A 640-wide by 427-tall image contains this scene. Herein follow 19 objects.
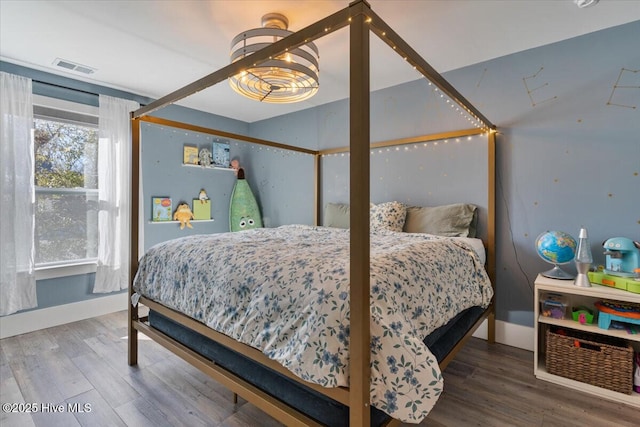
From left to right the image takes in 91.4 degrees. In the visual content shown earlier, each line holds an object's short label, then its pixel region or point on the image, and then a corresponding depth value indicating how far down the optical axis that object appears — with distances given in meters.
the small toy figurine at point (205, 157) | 3.91
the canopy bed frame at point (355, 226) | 0.96
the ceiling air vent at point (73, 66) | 2.61
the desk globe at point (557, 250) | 2.00
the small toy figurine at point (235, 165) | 4.25
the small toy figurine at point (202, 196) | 3.93
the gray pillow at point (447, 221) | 2.49
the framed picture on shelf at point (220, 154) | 4.07
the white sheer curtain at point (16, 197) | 2.51
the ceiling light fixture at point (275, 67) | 1.82
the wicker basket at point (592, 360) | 1.72
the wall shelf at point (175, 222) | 3.53
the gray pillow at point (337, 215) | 3.20
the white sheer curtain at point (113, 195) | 3.06
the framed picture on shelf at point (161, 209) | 3.53
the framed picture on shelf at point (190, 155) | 3.77
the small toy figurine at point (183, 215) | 3.70
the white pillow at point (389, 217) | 2.69
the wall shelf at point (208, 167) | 3.77
